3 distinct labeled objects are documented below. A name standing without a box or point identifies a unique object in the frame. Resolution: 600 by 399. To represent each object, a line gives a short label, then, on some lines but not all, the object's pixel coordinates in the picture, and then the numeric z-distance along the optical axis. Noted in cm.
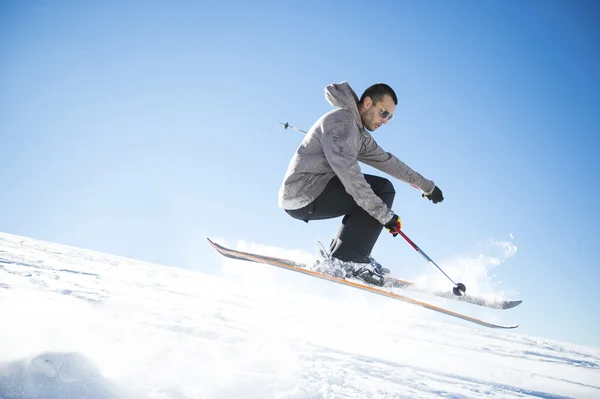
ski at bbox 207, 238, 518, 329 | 360
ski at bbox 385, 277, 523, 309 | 420
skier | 305
